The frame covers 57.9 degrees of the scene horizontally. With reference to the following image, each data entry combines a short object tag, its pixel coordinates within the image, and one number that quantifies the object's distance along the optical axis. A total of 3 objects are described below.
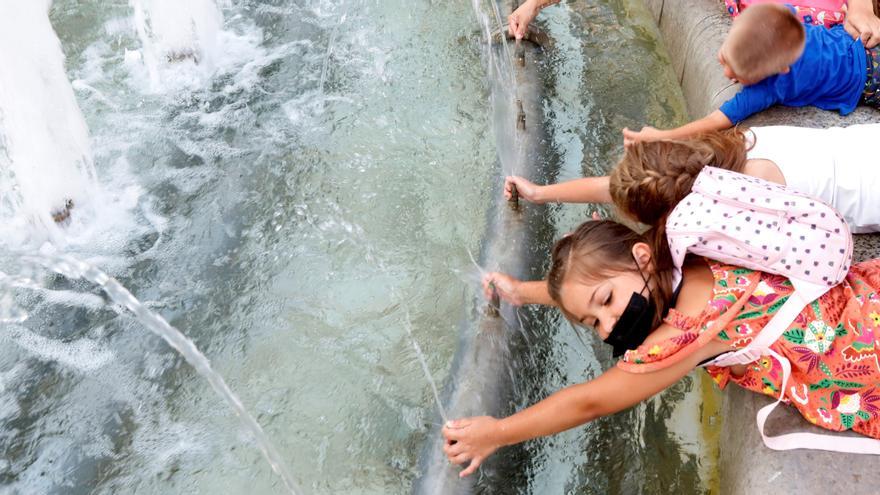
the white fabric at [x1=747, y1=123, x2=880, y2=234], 2.44
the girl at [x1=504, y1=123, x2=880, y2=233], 2.27
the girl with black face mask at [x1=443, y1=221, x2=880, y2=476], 1.96
